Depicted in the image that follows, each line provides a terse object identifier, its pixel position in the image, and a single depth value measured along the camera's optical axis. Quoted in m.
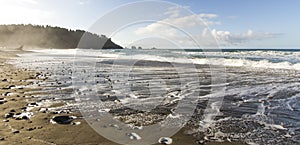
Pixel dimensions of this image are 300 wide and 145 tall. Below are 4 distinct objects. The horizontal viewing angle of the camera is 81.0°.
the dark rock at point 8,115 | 4.08
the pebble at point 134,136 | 3.31
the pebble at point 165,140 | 3.21
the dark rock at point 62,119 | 3.96
